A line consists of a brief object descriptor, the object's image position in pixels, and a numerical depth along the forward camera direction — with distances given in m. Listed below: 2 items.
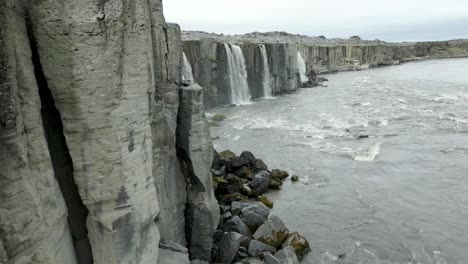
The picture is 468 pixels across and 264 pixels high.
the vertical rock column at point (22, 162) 5.63
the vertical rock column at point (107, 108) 6.41
